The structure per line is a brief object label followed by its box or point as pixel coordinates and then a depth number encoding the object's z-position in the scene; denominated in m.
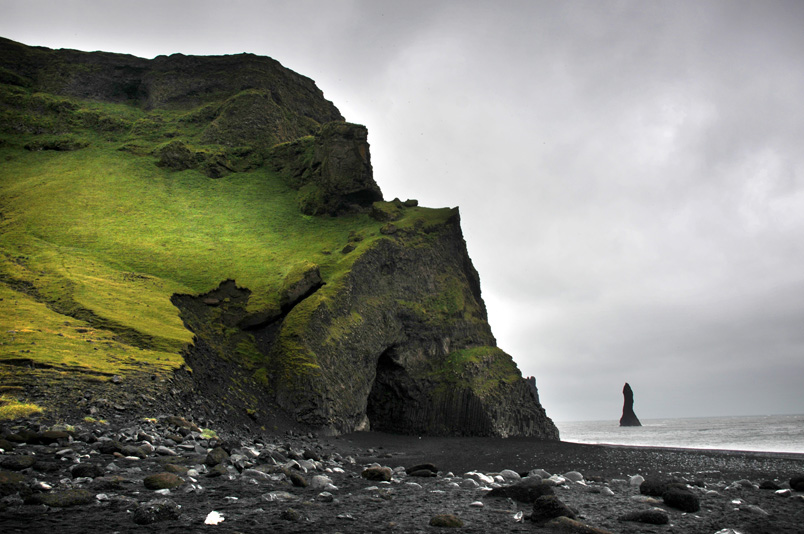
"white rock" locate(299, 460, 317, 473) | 15.38
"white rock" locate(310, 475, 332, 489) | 12.33
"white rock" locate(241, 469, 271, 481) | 12.51
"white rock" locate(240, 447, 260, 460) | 15.52
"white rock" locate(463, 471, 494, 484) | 15.31
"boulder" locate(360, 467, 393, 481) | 15.00
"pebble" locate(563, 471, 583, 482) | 16.65
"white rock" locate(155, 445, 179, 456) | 13.85
